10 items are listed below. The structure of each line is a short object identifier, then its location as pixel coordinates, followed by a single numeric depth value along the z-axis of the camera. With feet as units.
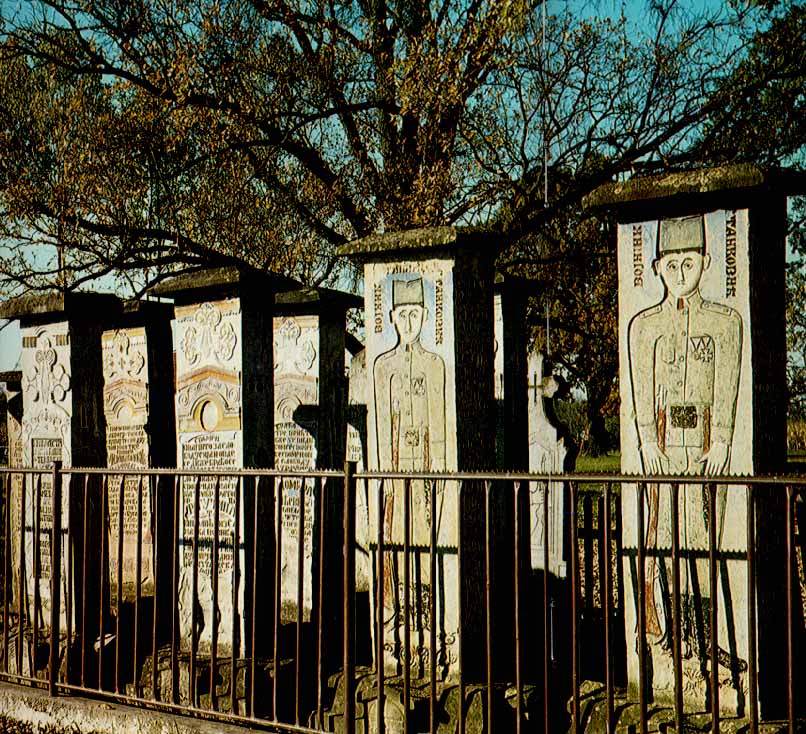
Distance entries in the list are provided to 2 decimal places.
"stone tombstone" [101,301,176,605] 29.68
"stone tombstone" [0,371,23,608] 35.40
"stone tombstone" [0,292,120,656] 26.08
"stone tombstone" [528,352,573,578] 30.09
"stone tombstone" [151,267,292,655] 23.53
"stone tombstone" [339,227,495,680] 19.80
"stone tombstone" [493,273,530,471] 27.55
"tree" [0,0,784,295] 42.52
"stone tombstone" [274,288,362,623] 27.32
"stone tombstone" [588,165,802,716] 16.81
